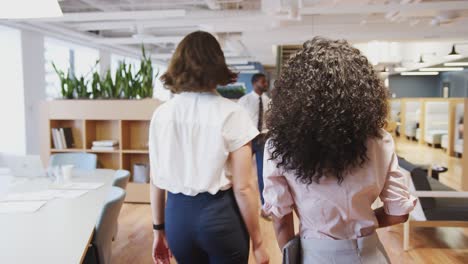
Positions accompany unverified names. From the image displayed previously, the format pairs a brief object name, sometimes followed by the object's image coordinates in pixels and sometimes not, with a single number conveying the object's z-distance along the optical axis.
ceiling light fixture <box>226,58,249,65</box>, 12.79
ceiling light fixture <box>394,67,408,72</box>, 13.38
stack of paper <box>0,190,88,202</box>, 2.39
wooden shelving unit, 5.07
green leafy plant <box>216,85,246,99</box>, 12.27
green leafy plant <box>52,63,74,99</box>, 5.09
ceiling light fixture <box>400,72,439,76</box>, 16.87
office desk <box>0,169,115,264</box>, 1.51
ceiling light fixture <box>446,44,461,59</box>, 7.92
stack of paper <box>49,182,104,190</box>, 2.71
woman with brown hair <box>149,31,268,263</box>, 1.48
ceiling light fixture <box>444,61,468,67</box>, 11.71
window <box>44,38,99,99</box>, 7.45
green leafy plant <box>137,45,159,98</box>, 5.09
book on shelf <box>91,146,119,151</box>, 5.13
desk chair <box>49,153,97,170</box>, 3.77
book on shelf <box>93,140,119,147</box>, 5.13
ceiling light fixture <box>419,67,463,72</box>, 13.74
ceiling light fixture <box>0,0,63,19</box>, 2.20
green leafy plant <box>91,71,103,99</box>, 5.18
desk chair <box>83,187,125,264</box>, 2.02
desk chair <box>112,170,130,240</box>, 2.84
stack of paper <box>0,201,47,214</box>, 2.12
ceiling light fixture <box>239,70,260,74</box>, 16.06
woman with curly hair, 1.03
